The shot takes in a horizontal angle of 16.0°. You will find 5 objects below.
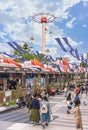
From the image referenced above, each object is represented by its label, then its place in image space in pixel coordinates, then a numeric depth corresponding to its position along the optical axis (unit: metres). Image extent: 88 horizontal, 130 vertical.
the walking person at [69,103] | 20.45
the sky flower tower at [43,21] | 76.62
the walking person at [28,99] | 20.04
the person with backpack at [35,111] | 15.45
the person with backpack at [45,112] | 14.94
